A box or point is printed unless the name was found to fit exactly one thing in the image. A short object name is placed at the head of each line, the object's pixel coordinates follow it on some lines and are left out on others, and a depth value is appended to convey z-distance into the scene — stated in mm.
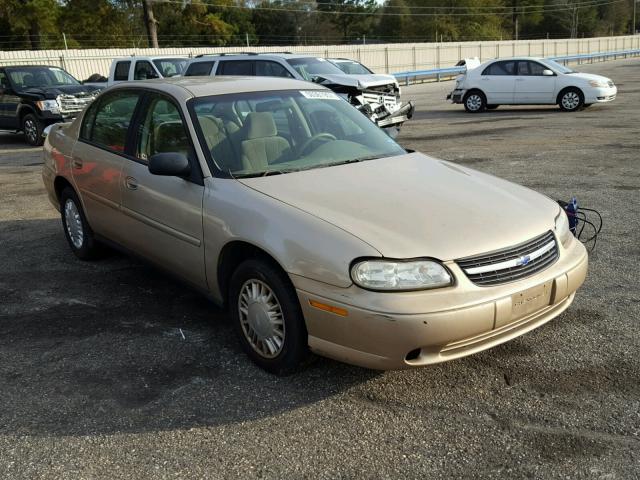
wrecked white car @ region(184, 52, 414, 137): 13805
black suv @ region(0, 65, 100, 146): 14023
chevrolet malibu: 3119
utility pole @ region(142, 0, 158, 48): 38553
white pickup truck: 16422
